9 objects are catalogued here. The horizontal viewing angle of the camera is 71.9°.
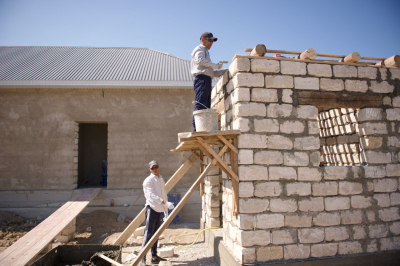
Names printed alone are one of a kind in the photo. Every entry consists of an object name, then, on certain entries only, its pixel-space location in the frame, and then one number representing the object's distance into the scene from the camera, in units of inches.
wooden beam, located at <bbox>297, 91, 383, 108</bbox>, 181.8
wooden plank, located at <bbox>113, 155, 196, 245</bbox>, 211.8
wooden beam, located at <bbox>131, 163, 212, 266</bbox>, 159.3
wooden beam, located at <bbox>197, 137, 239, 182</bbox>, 167.9
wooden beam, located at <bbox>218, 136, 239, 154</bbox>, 169.0
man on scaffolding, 191.8
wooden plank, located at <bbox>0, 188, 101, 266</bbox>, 197.2
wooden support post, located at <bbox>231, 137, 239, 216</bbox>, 169.2
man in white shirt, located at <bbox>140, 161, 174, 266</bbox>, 205.8
